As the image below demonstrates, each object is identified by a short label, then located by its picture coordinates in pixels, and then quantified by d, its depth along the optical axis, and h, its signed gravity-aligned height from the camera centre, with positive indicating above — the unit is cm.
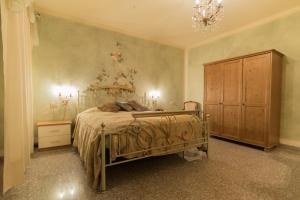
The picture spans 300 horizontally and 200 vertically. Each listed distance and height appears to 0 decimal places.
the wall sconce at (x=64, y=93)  389 +9
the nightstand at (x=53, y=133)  339 -80
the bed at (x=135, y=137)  206 -61
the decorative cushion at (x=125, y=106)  411 -24
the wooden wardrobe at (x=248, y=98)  350 -3
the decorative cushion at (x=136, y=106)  429 -25
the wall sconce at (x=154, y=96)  541 +3
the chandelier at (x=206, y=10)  265 +150
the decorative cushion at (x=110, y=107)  386 -26
